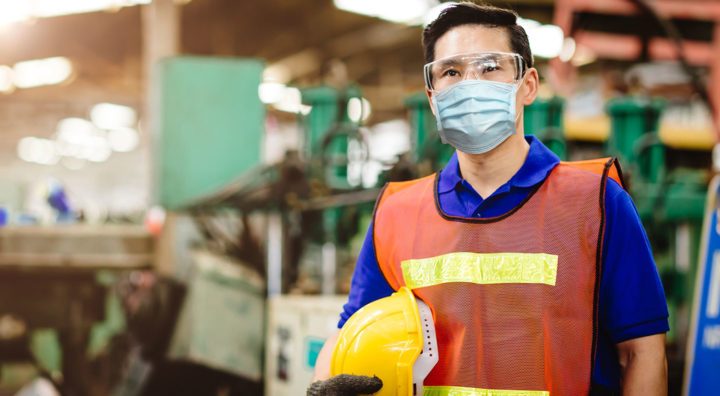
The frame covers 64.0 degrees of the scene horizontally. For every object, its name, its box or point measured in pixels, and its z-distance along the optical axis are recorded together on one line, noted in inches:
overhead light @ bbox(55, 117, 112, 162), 700.0
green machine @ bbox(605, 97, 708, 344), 161.6
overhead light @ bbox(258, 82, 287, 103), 502.3
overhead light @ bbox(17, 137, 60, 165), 802.8
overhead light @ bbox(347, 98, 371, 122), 179.2
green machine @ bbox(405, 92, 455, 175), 165.8
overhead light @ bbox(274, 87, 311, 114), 518.8
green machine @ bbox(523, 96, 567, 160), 158.7
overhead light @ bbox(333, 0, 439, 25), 298.7
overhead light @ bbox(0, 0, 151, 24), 291.4
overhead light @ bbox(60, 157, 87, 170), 891.4
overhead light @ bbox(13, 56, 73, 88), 456.8
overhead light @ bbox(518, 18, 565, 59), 300.8
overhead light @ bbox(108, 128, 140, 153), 744.3
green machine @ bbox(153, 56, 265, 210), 191.0
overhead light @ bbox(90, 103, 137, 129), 613.0
